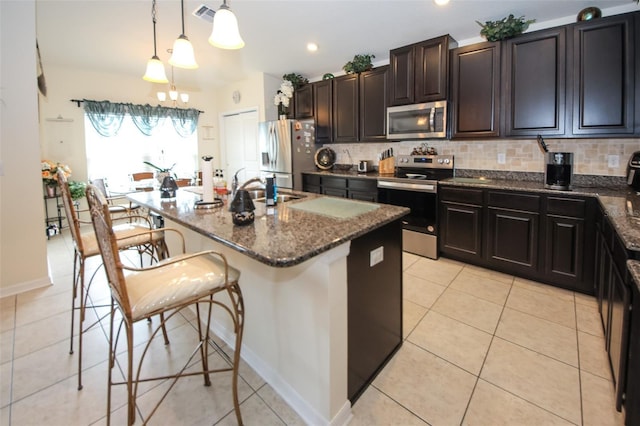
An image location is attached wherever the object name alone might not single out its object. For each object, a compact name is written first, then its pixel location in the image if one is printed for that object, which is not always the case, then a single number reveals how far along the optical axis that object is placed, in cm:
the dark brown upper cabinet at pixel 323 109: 467
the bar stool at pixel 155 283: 109
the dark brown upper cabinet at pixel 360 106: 404
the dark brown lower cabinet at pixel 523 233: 255
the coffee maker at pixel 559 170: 267
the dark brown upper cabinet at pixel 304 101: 495
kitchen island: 127
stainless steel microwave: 340
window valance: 511
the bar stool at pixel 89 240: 160
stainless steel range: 341
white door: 584
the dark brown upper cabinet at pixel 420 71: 334
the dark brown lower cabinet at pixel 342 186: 395
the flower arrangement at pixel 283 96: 512
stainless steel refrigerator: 475
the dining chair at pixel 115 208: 269
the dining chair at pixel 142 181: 467
